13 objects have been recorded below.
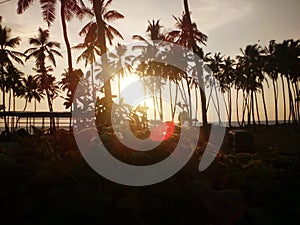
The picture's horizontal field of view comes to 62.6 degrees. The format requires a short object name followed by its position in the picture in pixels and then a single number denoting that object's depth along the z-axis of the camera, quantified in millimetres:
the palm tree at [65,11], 16421
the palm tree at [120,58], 38028
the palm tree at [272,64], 37996
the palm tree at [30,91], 44550
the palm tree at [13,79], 35327
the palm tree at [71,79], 12034
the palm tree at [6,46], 28183
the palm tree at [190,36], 13047
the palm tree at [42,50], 30684
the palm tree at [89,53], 25245
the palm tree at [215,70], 47474
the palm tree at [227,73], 47874
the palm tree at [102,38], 10711
